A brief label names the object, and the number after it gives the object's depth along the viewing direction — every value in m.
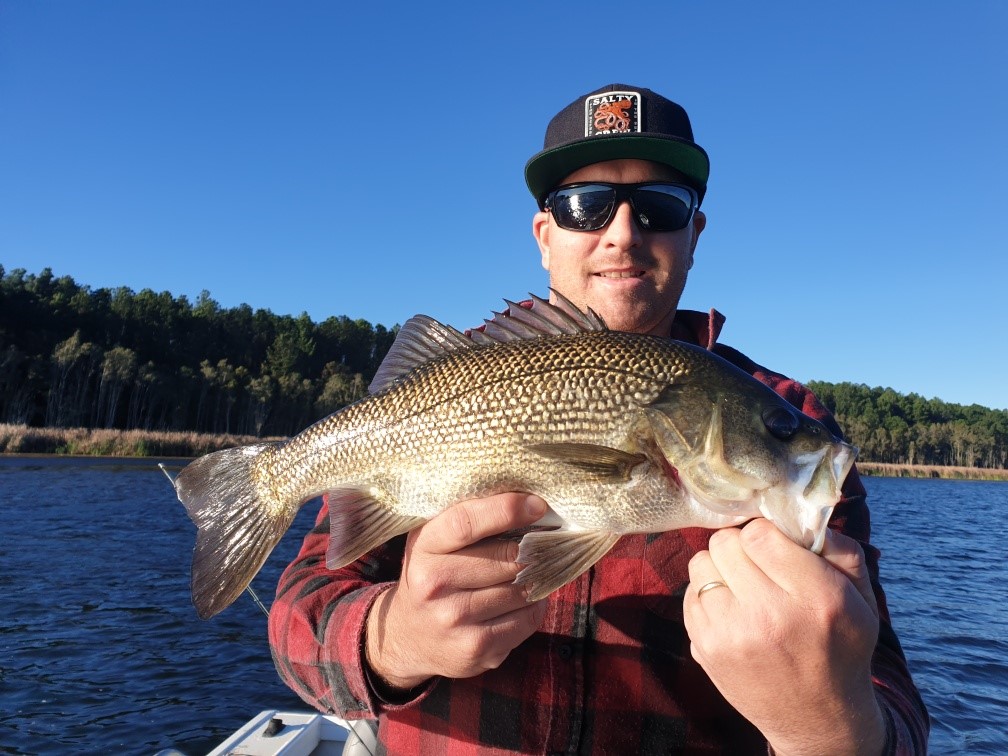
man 0.44
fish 0.53
